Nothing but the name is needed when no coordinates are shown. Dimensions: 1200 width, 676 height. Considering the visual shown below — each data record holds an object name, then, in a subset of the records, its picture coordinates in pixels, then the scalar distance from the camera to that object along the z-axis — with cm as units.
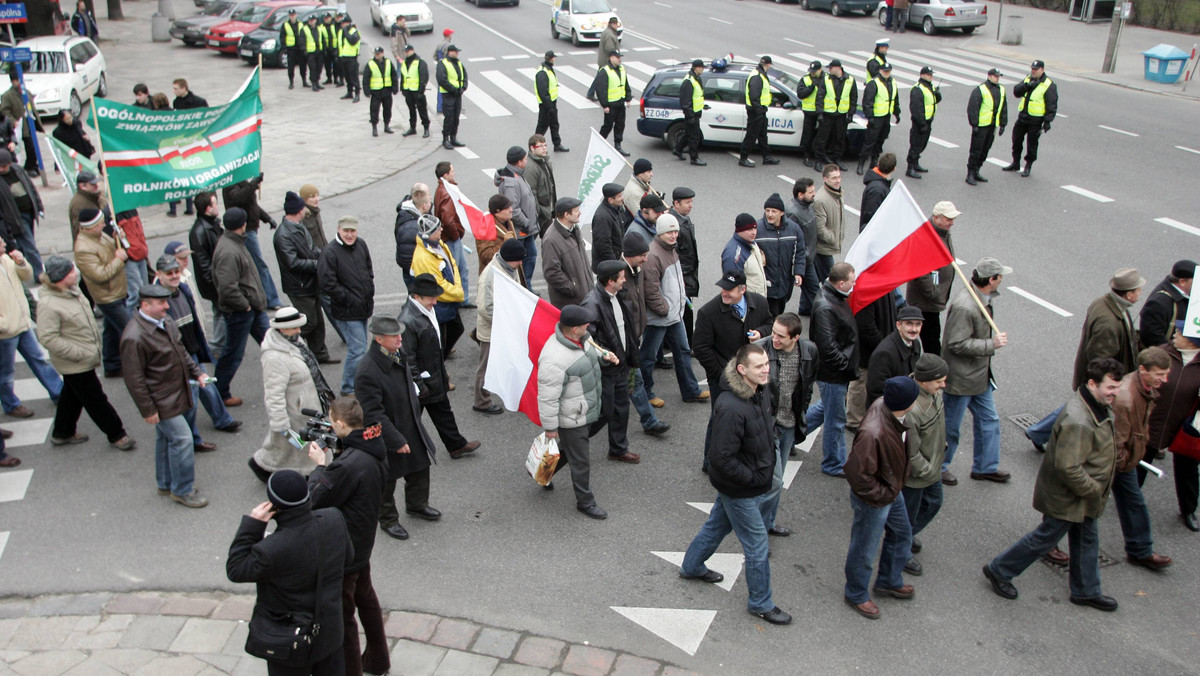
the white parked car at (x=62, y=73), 2031
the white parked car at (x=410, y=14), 3125
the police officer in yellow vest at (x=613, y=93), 1709
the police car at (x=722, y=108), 1731
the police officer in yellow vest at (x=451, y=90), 1761
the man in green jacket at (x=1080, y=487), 595
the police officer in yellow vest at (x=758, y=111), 1650
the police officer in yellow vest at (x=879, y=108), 1595
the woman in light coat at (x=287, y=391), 704
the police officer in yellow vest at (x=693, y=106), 1662
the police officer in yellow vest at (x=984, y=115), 1537
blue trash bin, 2291
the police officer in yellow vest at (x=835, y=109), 1616
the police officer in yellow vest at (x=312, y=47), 2408
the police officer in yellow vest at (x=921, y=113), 1565
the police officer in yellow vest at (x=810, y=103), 1656
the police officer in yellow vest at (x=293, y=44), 2423
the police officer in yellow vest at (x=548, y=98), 1730
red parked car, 2906
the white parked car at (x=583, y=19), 2930
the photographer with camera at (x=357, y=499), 548
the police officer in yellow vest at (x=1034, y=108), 1552
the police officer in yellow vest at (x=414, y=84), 1848
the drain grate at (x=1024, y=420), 862
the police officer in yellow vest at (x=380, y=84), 1877
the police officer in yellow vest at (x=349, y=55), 2273
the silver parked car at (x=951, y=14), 3033
